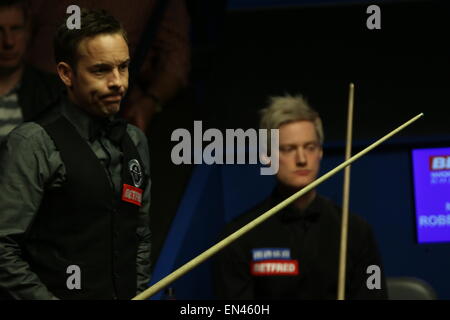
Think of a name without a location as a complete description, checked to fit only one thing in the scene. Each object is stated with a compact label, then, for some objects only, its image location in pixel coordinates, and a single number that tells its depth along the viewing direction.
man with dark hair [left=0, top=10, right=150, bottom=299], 9.13
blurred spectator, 9.88
